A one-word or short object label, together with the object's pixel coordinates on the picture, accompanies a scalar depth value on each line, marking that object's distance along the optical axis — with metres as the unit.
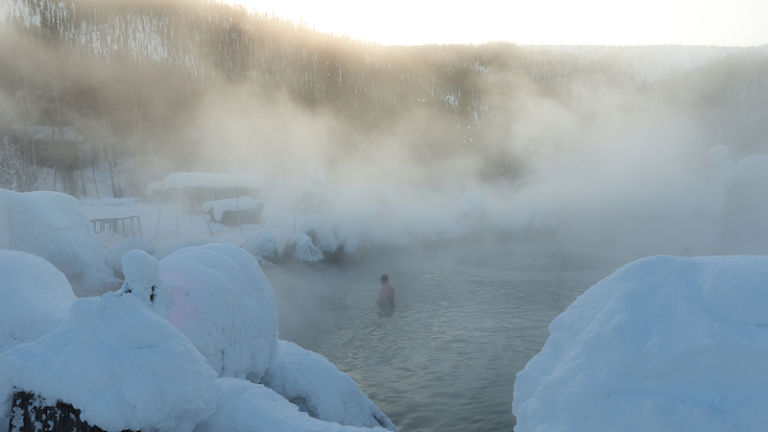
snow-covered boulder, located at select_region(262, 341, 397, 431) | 5.29
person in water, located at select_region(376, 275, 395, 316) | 14.45
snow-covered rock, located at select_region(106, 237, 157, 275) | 14.52
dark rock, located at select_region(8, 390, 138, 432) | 2.61
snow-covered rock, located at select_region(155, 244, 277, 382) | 4.35
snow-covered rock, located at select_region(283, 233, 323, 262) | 21.41
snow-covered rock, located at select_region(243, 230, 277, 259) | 19.67
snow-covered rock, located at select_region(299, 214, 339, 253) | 23.38
